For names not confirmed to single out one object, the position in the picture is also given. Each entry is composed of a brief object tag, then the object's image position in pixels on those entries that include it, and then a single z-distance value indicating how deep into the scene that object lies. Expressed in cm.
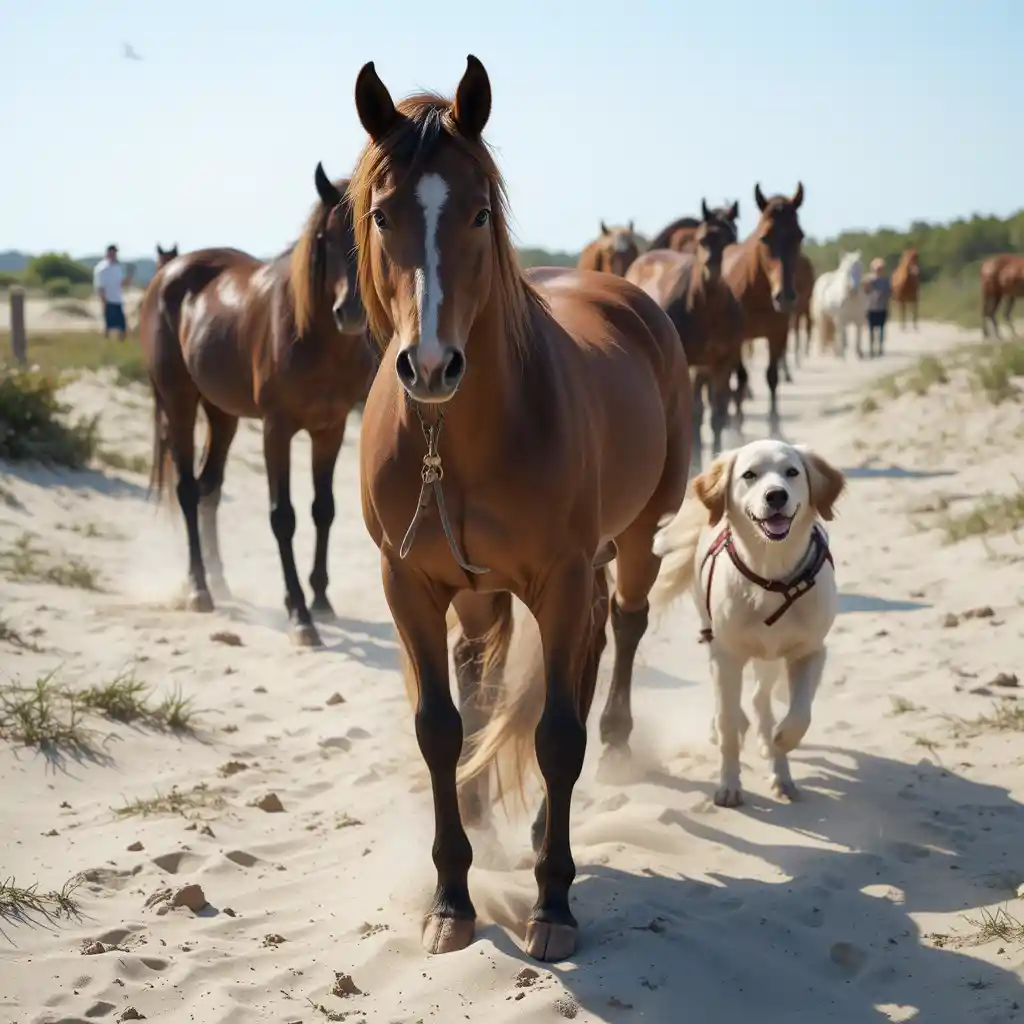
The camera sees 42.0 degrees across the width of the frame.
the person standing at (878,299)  2608
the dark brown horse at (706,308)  1231
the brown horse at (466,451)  332
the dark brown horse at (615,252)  1473
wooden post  1673
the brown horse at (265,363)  755
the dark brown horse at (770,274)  1329
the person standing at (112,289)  2150
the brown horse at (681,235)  1581
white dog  471
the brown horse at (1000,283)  2648
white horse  2636
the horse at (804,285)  1830
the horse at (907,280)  3177
